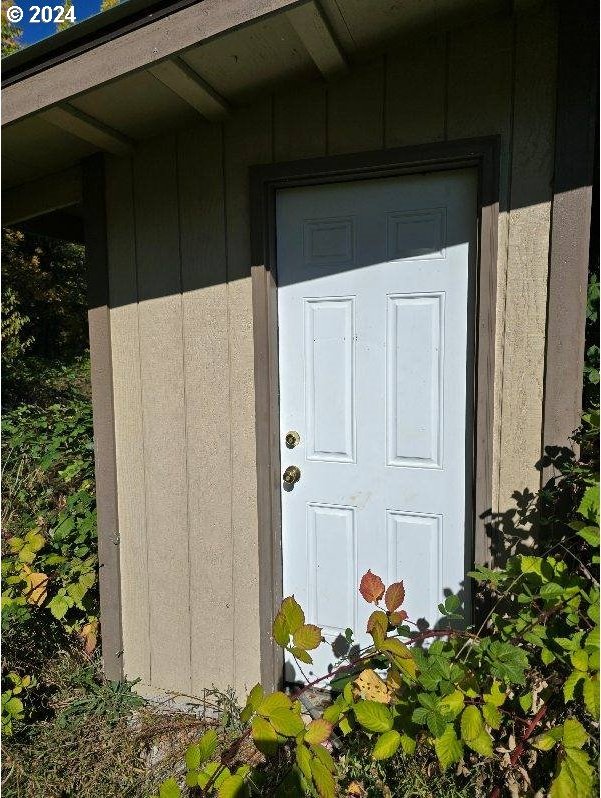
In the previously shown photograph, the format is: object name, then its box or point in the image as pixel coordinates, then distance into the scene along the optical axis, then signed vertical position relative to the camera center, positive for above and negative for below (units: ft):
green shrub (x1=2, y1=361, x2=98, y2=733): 8.32 -3.11
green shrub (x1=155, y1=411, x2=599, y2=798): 4.41 -2.98
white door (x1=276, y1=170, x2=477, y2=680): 6.86 -0.36
